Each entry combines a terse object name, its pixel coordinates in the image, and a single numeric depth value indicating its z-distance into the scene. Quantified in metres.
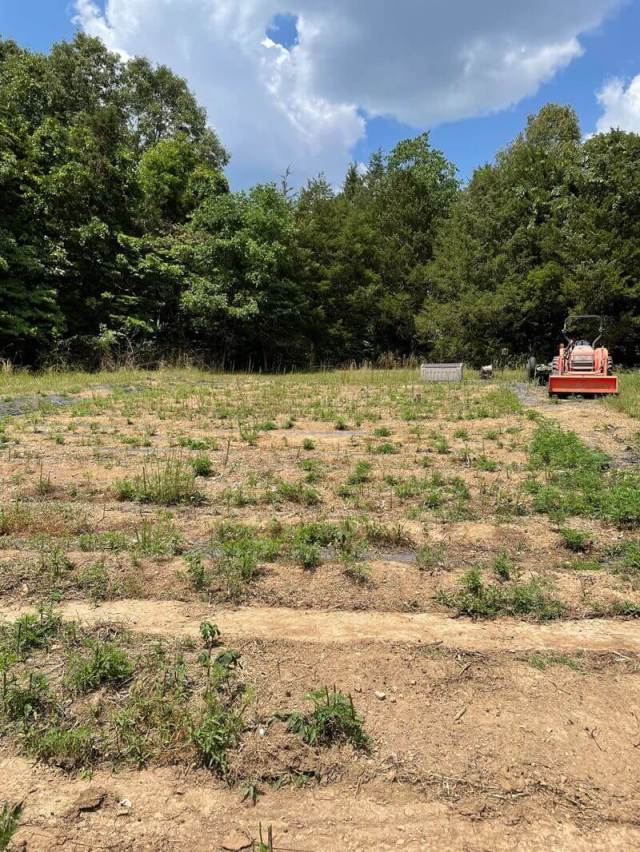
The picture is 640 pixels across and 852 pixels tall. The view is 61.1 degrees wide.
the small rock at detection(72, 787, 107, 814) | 1.99
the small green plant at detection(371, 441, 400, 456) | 6.73
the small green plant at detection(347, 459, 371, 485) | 5.48
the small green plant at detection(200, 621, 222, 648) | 2.82
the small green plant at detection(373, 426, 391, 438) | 7.74
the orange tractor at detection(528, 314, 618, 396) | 11.48
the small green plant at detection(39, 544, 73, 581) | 3.52
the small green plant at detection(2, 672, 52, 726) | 2.34
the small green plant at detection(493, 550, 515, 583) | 3.52
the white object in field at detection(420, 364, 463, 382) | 16.17
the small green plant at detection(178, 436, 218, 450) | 6.87
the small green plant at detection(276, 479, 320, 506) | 4.95
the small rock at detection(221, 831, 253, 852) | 1.84
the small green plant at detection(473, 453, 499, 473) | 5.89
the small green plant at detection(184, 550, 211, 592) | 3.42
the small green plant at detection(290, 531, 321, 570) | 3.70
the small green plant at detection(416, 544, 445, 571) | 3.71
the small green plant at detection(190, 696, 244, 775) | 2.14
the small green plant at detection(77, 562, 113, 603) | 3.32
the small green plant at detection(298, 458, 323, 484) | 5.58
